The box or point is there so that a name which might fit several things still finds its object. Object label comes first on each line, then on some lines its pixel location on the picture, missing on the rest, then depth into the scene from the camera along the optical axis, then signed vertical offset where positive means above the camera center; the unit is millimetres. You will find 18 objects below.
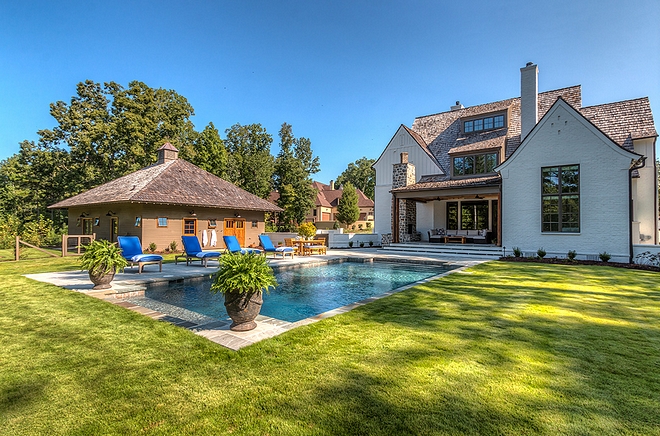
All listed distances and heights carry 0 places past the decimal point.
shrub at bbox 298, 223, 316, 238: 18047 -353
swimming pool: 6387 -1774
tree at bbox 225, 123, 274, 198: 35062 +7563
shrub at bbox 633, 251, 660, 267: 11394 -1347
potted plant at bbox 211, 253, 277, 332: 4258 -852
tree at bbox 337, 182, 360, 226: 42719 +2486
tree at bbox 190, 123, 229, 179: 31812 +7478
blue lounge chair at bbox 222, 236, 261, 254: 12586 -790
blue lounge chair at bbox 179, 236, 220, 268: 11469 -1063
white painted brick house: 13023 +2192
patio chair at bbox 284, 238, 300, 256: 16812 -1206
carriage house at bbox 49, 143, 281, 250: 17766 +1101
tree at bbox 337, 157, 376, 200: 62750 +10056
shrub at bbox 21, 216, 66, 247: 20641 -716
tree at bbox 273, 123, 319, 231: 35250 +3842
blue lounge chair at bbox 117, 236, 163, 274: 9841 -991
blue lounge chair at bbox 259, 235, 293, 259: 14227 -1152
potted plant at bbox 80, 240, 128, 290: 6742 -824
